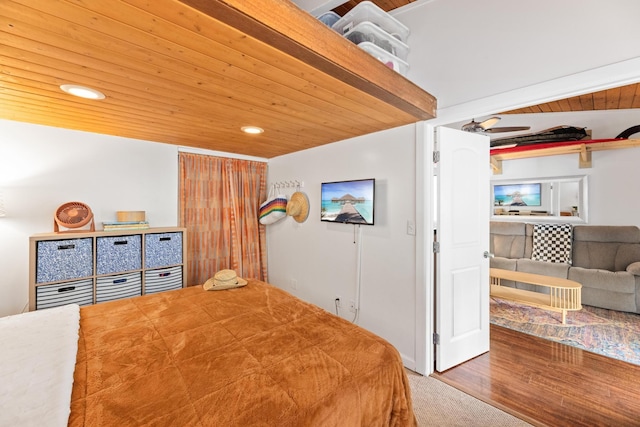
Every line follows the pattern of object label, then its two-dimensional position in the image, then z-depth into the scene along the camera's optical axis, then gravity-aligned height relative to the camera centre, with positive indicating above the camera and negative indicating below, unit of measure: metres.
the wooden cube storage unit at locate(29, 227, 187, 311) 2.28 -0.48
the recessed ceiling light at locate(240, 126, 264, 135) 2.60 +0.80
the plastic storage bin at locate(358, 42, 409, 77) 1.76 +1.06
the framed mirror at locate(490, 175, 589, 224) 4.44 +0.23
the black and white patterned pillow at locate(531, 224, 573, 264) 4.18 -0.46
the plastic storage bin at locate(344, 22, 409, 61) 1.78 +1.20
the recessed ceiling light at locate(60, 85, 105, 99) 1.71 +0.78
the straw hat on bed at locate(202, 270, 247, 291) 2.33 -0.60
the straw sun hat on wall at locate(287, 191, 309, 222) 3.48 +0.07
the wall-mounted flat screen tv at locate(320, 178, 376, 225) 2.68 +0.12
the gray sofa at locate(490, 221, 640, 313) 3.52 -0.76
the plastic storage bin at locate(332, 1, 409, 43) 1.79 +1.31
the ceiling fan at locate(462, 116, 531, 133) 3.26 +1.07
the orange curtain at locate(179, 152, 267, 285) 3.45 -0.03
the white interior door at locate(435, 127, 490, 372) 2.35 -0.31
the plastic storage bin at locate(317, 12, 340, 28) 1.91 +1.35
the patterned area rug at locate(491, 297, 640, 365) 2.69 -1.30
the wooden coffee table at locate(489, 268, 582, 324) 3.29 -1.06
